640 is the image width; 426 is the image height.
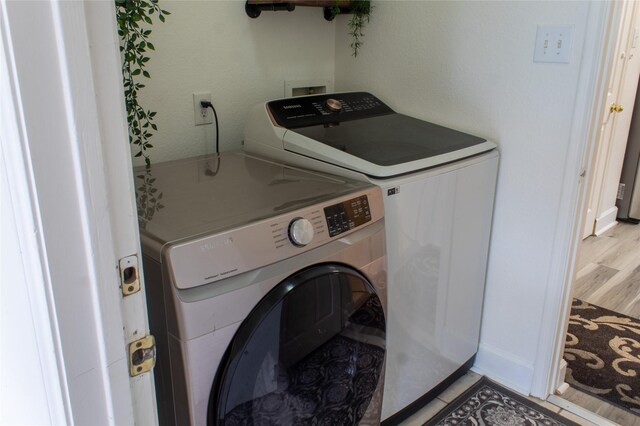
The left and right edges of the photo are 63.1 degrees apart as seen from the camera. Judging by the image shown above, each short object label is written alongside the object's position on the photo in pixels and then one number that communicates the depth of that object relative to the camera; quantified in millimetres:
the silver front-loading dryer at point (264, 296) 971
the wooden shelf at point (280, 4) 1725
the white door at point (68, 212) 481
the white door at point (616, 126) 2986
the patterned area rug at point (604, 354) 1884
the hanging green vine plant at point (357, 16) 1927
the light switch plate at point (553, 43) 1517
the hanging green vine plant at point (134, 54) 1242
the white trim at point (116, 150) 524
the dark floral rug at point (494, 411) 1701
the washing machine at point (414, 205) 1445
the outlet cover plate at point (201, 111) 1706
